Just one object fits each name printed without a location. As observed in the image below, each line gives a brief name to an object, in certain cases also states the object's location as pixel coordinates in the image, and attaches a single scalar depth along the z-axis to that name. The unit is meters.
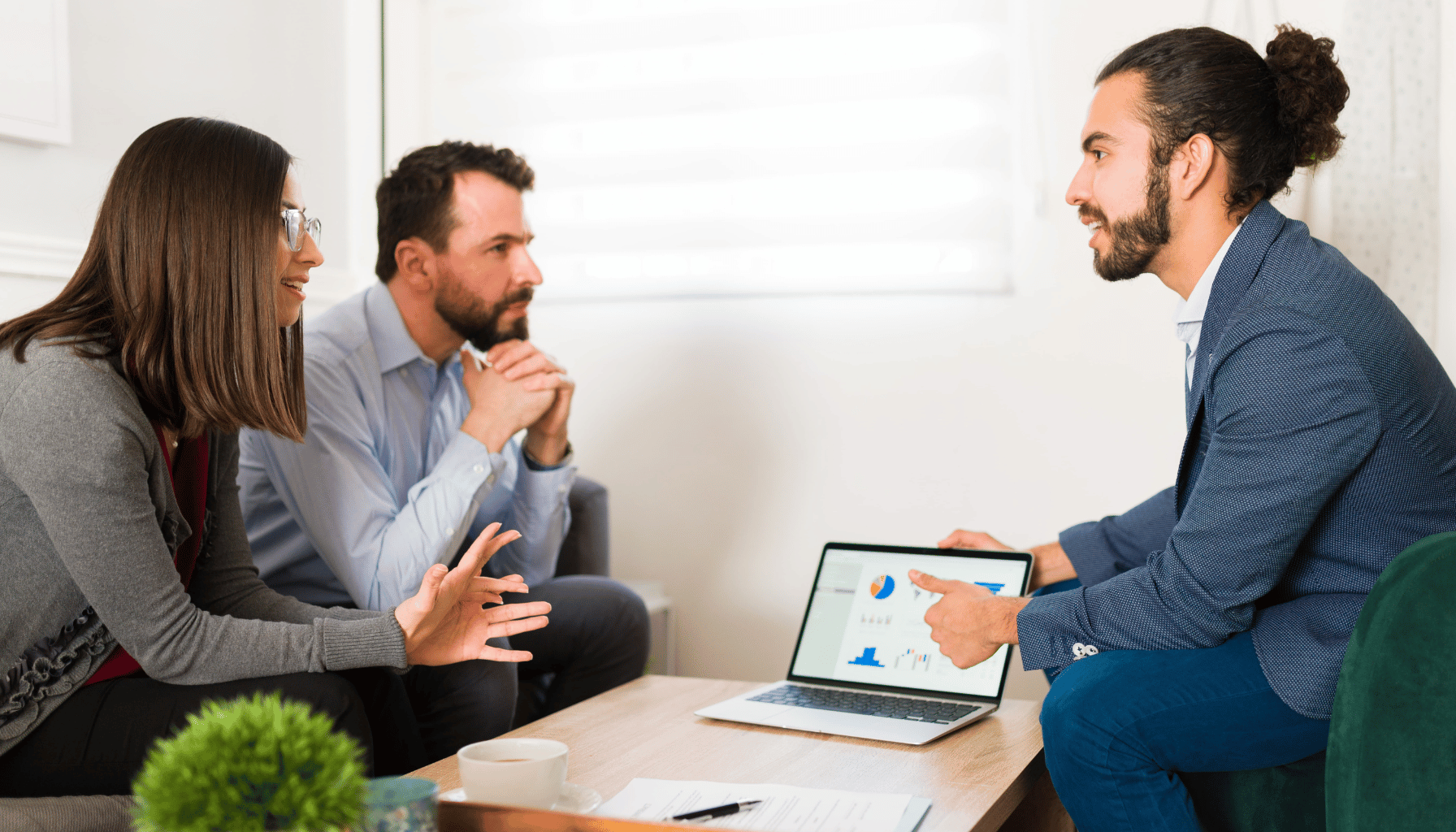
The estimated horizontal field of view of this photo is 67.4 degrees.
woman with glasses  1.09
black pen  0.98
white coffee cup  0.96
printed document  0.97
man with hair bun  1.13
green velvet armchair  0.93
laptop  1.41
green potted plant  0.69
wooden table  1.10
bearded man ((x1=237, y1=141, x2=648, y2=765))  1.63
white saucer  1.00
